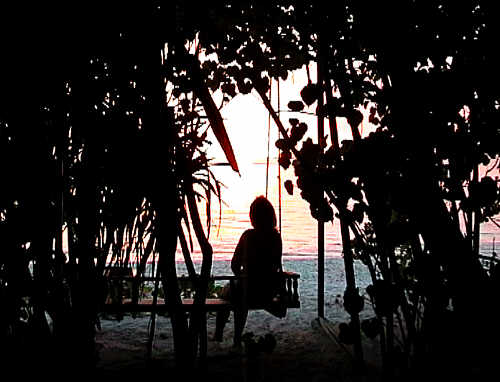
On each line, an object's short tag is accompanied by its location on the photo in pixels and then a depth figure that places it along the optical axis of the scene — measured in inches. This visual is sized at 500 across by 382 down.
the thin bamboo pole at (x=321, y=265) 160.9
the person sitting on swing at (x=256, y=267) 149.8
